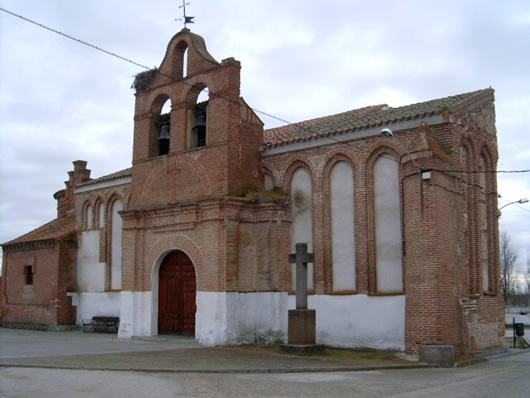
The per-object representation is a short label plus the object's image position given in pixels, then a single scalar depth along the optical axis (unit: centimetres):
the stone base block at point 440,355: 1452
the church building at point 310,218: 1579
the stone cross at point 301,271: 1656
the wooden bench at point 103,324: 2414
